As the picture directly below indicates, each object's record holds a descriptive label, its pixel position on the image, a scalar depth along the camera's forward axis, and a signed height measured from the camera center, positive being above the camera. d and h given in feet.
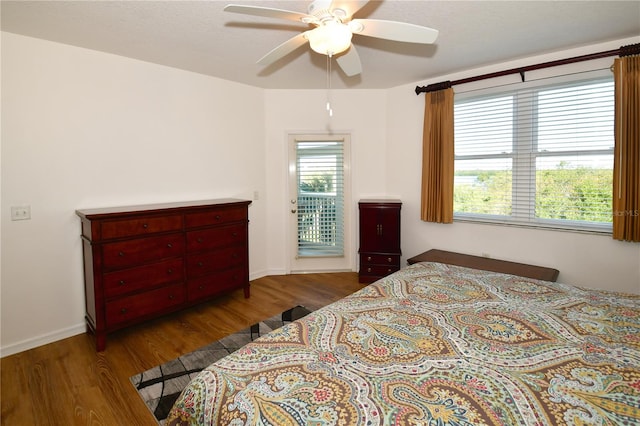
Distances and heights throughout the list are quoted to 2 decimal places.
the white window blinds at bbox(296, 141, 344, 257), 14.26 -0.08
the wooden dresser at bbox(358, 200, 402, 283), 13.07 -1.75
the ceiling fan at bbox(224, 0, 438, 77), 5.32 +3.06
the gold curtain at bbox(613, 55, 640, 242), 8.59 +1.14
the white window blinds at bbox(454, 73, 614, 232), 9.45 +1.27
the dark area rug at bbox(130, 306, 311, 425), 6.40 -3.95
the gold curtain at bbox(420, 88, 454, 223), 12.04 +1.44
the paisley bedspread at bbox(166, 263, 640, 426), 3.14 -2.07
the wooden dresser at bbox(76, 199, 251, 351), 8.21 -1.73
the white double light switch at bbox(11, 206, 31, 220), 8.13 -0.32
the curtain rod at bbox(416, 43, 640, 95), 8.61 +3.95
